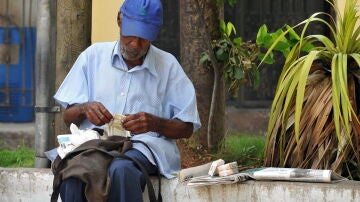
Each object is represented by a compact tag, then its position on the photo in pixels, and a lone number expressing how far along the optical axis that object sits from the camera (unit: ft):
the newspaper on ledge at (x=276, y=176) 30.39
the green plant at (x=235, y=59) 38.31
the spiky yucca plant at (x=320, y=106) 32.44
